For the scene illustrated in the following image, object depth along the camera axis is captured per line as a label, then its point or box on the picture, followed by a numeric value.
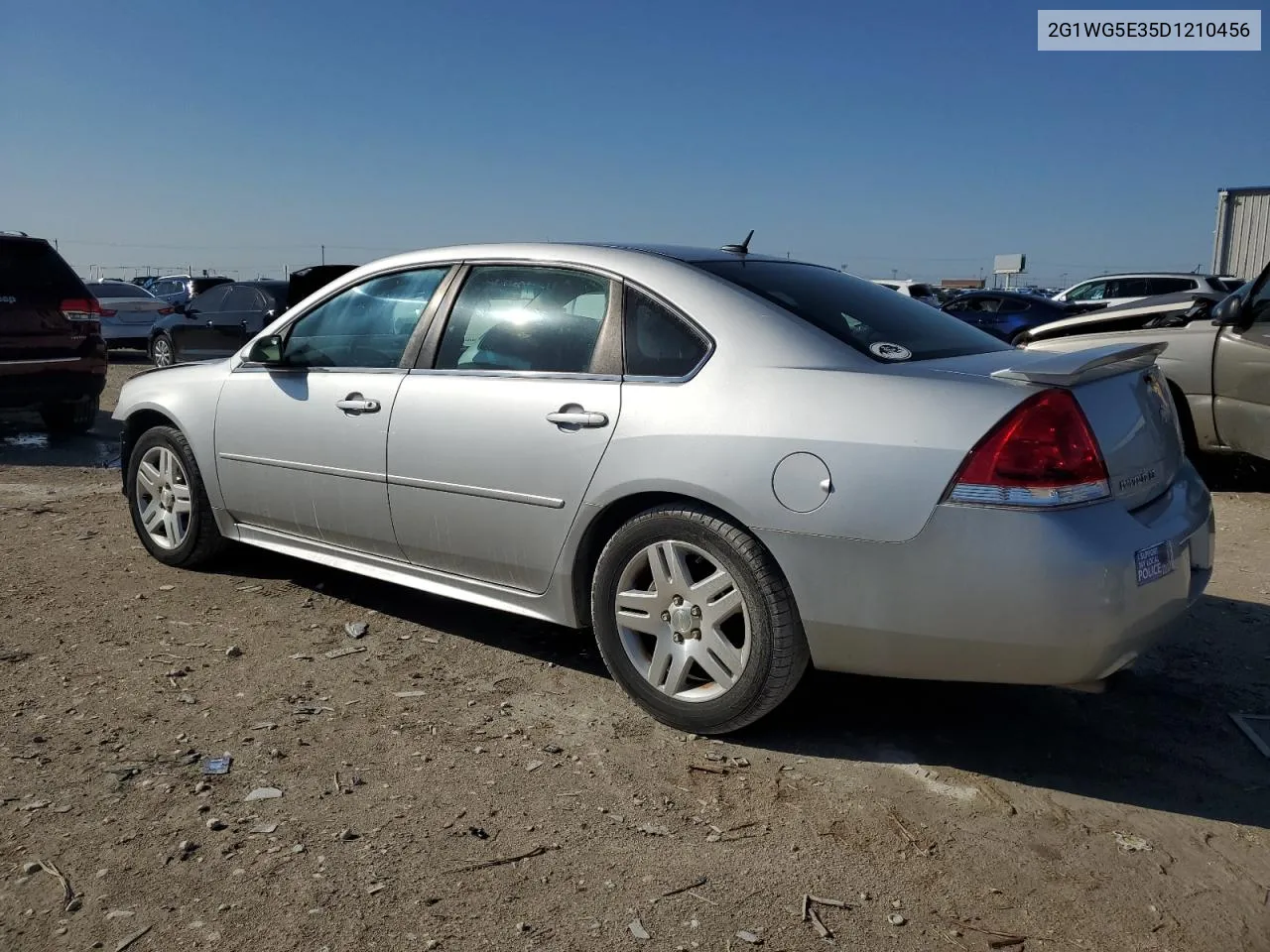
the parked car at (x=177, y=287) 25.83
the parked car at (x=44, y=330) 8.95
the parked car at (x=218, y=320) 15.17
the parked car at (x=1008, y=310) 17.14
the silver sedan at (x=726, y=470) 2.88
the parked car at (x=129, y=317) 19.36
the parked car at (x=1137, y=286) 17.88
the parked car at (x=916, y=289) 19.78
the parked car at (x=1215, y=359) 6.99
